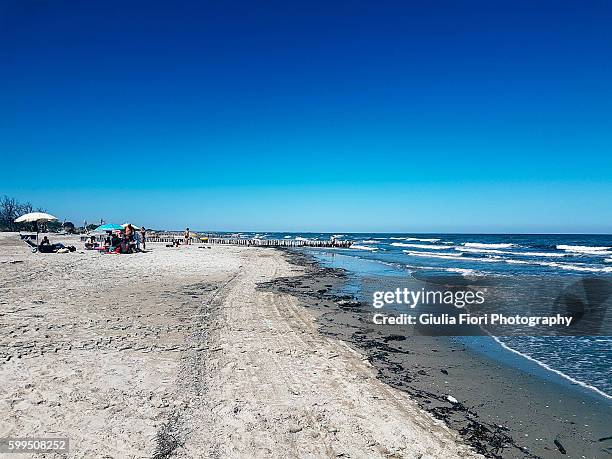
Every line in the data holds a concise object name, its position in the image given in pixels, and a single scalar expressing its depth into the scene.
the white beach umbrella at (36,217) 25.12
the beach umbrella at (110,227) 29.63
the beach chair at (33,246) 24.57
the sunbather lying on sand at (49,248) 24.17
